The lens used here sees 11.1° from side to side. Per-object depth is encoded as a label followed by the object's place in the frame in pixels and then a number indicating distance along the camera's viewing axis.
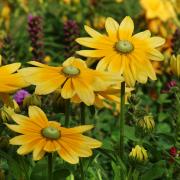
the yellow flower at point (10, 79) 1.07
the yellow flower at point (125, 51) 1.12
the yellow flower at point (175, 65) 1.22
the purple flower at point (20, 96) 1.52
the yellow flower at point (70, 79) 1.08
